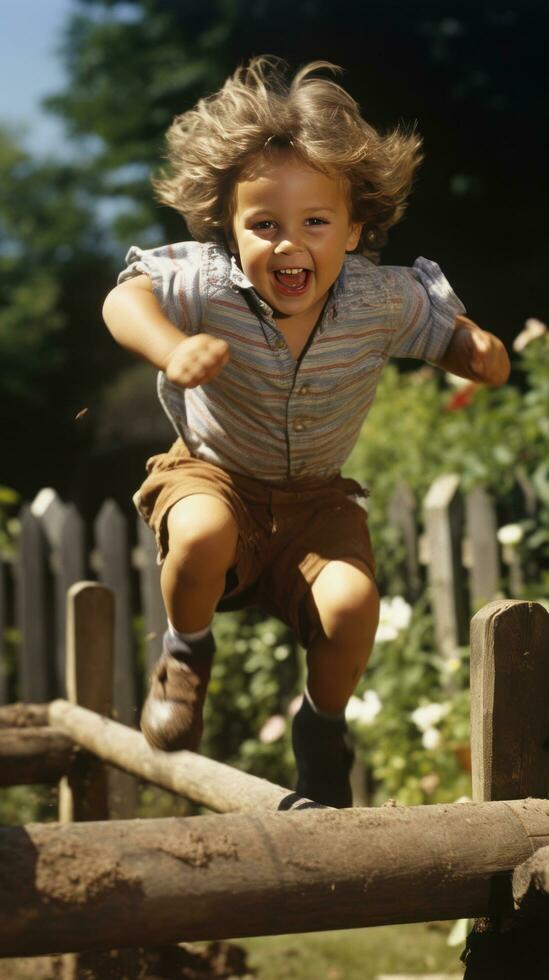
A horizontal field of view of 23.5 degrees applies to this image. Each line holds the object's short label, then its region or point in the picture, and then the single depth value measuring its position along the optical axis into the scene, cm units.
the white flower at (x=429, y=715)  409
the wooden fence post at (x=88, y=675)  367
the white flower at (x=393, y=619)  441
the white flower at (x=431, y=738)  404
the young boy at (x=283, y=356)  222
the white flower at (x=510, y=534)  428
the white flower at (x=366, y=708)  426
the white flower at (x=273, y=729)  471
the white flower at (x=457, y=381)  469
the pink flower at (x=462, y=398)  433
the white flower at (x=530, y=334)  425
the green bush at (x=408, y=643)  432
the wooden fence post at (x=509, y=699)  201
